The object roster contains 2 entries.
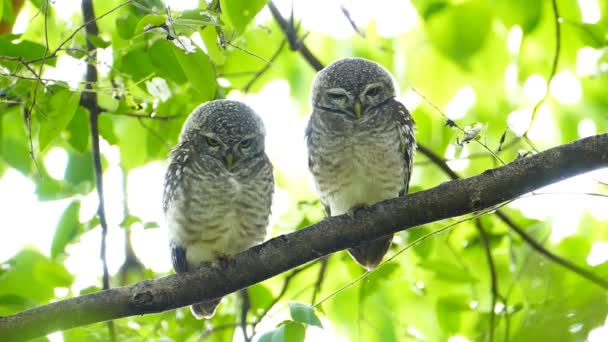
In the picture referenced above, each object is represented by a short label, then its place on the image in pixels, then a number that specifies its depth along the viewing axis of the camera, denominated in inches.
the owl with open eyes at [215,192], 246.2
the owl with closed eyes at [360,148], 257.9
